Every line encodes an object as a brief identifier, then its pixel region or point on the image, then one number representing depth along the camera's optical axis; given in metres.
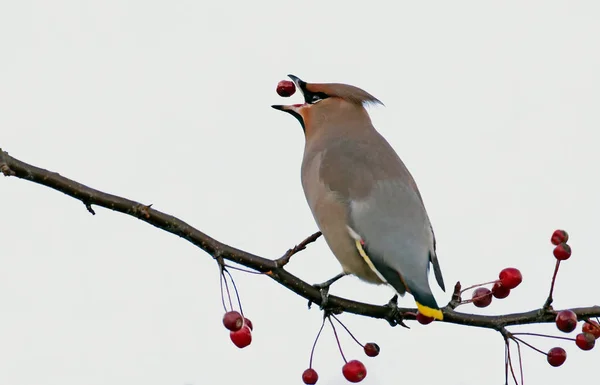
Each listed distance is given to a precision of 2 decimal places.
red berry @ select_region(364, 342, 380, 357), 5.57
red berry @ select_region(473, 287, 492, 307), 5.49
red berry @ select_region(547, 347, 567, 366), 5.24
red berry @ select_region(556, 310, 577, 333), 4.84
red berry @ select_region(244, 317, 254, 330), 4.98
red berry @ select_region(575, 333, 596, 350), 5.06
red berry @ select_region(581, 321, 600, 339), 5.20
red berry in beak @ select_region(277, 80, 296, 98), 7.22
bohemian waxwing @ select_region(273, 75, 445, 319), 5.81
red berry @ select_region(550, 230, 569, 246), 5.03
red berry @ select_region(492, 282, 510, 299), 5.43
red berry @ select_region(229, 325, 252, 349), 4.80
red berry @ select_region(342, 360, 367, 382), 5.42
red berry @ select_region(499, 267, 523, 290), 5.36
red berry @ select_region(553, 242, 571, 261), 4.97
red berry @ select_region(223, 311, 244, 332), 4.79
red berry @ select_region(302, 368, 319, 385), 5.54
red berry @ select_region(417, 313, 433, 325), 5.32
